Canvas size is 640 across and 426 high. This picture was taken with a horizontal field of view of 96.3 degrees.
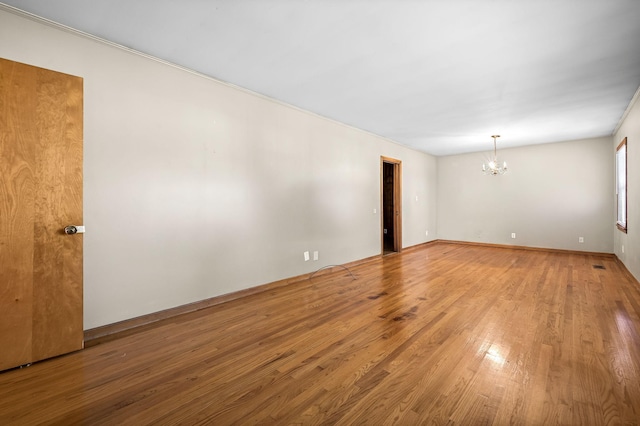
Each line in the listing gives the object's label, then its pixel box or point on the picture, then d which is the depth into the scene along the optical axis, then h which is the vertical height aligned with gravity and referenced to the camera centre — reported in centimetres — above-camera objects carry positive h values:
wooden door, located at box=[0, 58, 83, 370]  190 -1
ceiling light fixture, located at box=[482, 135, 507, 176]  701 +107
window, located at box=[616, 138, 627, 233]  446 +44
